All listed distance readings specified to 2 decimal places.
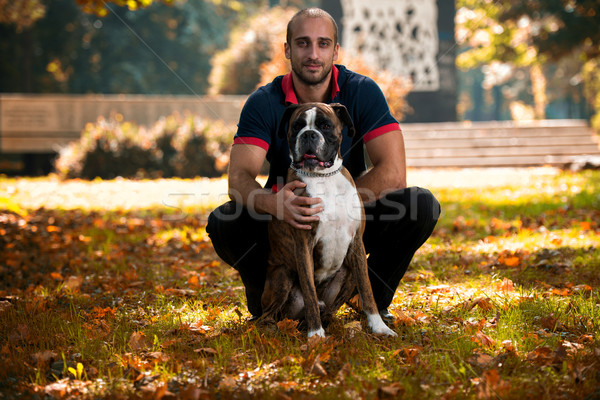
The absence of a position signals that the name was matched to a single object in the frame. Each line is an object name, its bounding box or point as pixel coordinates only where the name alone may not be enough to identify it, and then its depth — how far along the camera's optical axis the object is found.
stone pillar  22.06
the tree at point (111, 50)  26.41
